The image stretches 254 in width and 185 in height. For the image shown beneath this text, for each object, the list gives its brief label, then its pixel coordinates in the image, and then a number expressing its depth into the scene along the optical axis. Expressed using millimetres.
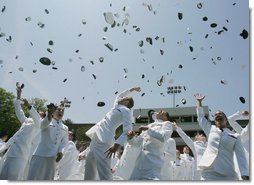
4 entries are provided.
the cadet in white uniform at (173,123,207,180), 6863
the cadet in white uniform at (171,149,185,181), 8427
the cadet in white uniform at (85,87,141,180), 4922
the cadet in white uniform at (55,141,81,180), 7801
